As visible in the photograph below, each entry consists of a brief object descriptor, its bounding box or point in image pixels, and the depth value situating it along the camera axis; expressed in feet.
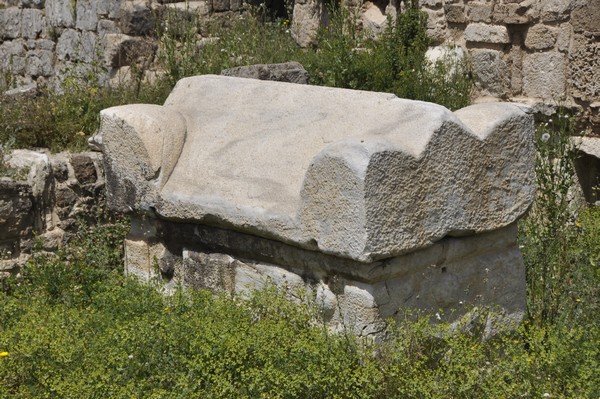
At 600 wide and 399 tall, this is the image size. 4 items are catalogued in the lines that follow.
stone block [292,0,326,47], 29.09
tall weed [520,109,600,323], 15.12
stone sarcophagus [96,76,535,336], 12.37
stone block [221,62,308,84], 20.68
